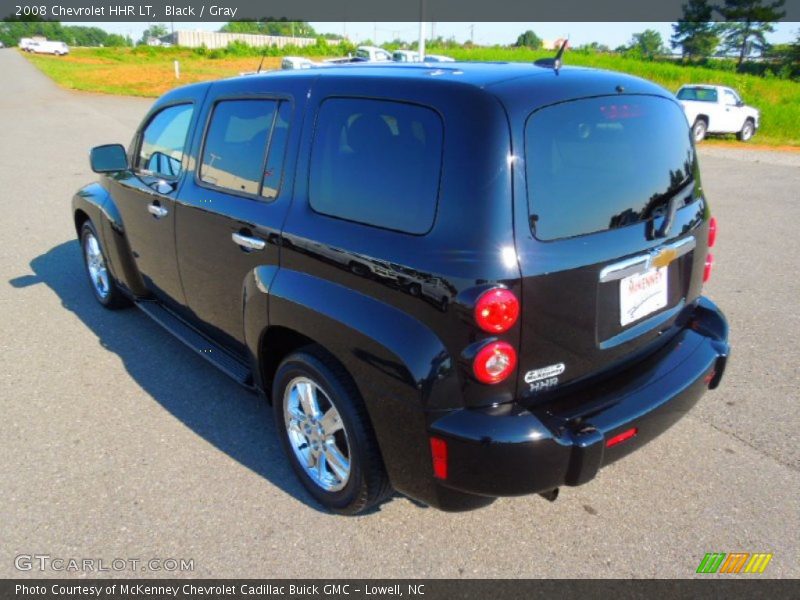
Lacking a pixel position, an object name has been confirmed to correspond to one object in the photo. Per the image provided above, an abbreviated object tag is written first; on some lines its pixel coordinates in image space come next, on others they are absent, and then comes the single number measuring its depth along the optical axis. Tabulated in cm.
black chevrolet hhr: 209
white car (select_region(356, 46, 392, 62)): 3176
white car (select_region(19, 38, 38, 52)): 8238
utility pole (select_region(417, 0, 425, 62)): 2216
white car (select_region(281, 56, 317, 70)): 2761
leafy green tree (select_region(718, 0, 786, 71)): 5744
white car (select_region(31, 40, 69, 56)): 7569
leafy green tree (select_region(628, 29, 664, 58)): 9147
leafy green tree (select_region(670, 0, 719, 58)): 6334
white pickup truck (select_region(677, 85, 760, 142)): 1886
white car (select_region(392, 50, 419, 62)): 2903
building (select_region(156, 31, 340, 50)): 7094
